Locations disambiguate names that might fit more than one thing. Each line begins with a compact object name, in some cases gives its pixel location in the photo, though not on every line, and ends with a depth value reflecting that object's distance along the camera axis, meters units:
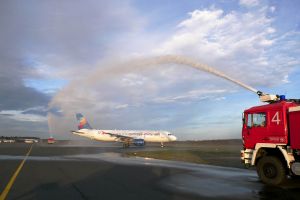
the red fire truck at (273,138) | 9.60
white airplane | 51.43
